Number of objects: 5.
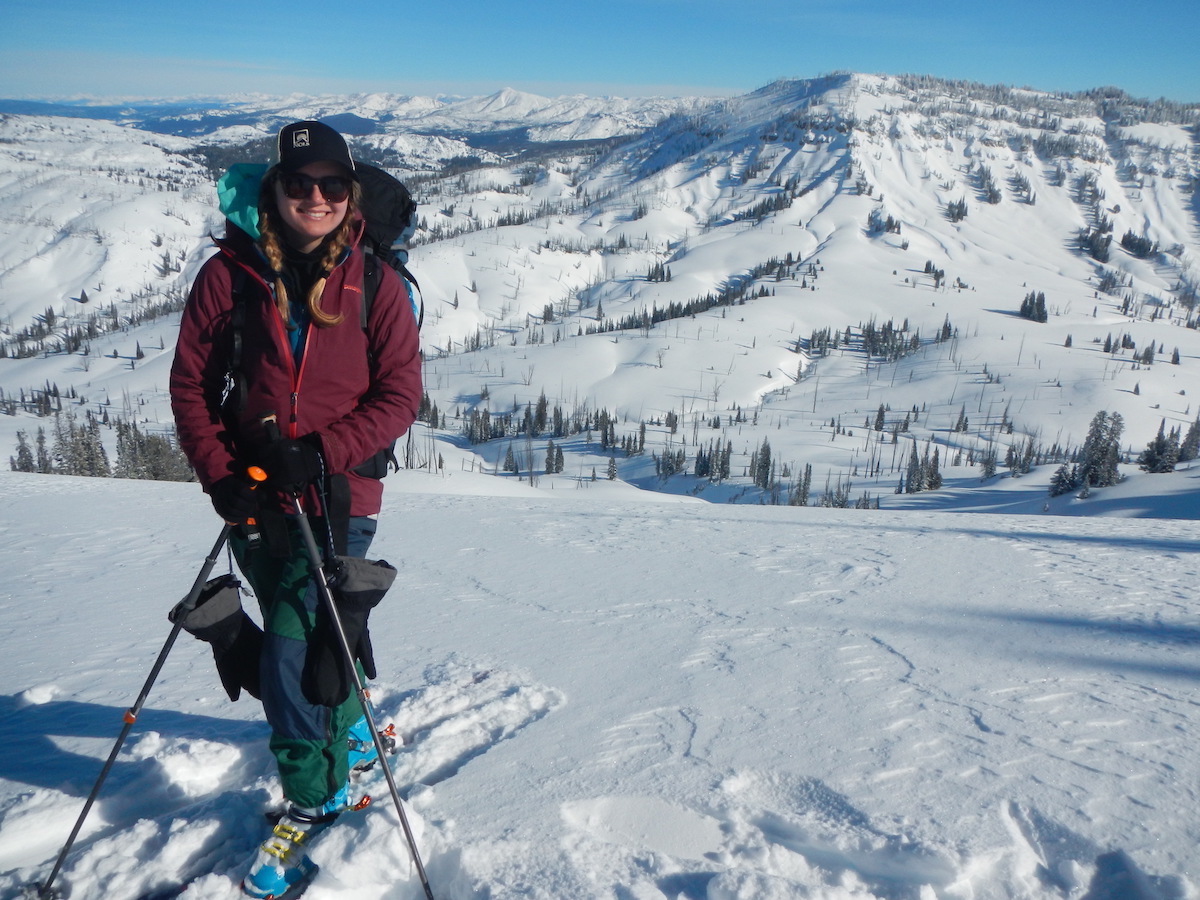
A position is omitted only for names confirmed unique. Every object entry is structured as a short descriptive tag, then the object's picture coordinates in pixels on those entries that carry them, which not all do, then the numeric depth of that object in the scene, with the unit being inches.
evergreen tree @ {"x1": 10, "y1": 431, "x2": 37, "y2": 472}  2527.1
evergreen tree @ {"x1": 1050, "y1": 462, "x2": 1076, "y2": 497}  2613.2
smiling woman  113.5
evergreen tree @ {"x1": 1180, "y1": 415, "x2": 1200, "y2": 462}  3383.4
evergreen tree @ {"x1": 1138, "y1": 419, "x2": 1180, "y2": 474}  2829.7
